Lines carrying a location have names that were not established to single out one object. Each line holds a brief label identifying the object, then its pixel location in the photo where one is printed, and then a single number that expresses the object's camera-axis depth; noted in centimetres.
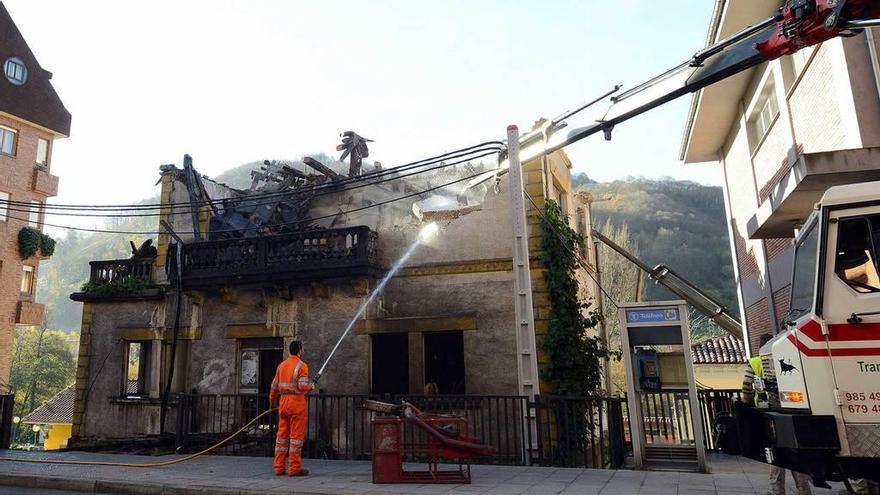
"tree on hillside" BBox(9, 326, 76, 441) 4831
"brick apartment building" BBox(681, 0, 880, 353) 783
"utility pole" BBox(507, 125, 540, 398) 923
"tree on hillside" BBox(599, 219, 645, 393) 3284
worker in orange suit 809
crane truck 446
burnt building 1252
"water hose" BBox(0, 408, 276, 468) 905
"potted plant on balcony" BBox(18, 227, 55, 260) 2955
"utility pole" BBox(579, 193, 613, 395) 1848
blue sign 871
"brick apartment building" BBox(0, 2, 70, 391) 2909
